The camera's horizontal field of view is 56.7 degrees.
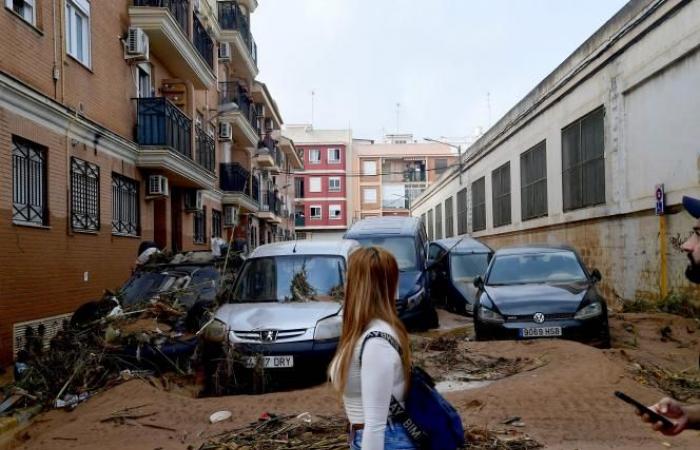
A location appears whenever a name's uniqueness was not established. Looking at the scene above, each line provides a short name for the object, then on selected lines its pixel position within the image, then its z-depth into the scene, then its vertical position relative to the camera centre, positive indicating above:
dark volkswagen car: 9.09 -1.15
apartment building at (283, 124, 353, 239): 66.56 +4.98
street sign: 12.14 +0.41
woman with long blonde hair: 2.49 -0.51
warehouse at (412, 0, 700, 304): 11.68 +1.73
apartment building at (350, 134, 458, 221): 68.50 +5.82
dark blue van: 12.17 -0.59
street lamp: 34.88 +3.64
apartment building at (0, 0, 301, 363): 10.30 +1.88
